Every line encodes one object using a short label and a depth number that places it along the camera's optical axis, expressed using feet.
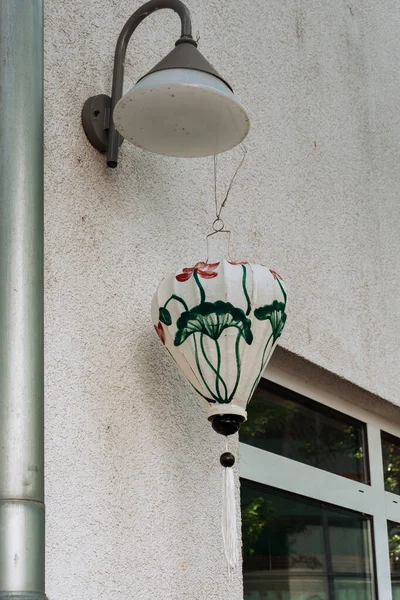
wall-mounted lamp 9.40
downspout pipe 7.68
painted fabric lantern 9.59
